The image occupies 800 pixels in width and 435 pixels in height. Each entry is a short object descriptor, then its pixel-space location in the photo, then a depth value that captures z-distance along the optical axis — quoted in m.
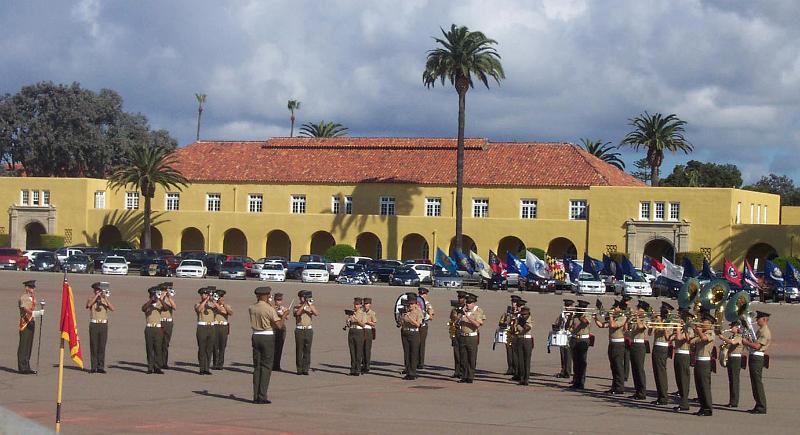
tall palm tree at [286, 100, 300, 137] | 130.62
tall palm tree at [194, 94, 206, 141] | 133.75
